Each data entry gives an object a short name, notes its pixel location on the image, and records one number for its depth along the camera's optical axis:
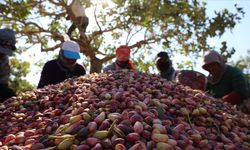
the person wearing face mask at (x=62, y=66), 2.02
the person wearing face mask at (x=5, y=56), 1.72
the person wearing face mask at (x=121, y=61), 2.17
